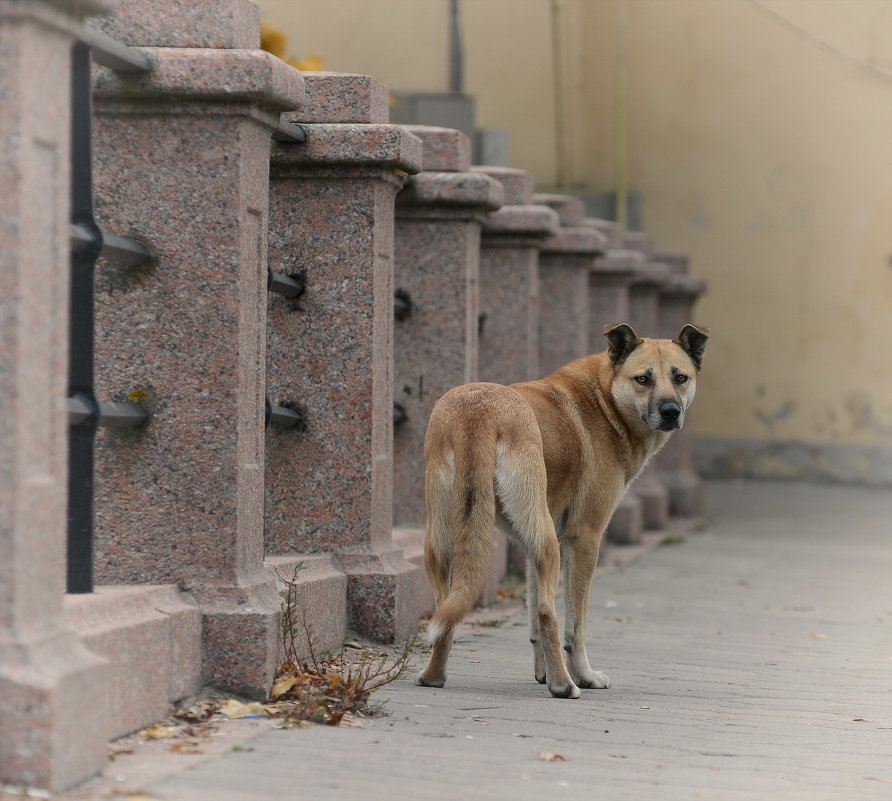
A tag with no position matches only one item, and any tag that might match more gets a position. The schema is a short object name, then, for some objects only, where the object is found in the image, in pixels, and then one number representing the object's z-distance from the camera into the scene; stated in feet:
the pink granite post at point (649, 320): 104.53
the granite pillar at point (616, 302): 93.81
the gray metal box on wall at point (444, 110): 102.58
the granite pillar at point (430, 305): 58.70
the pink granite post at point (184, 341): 37.06
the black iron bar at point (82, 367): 33.32
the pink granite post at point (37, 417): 26.58
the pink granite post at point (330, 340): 47.32
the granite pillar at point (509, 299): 70.95
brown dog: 39.75
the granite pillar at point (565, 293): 82.64
